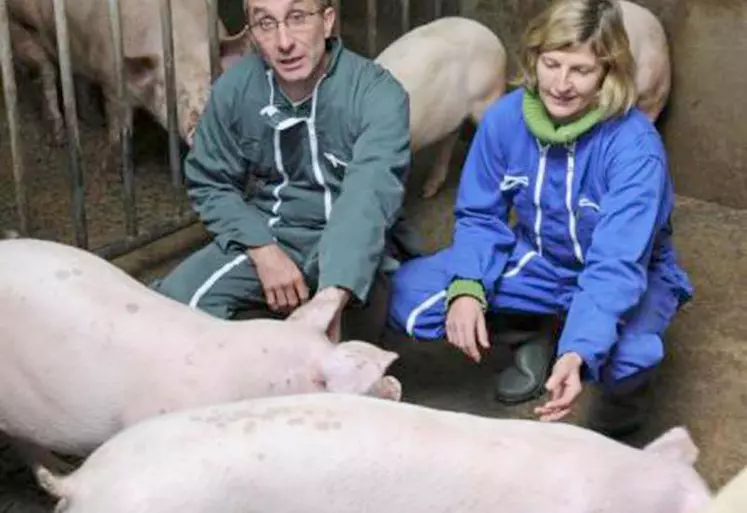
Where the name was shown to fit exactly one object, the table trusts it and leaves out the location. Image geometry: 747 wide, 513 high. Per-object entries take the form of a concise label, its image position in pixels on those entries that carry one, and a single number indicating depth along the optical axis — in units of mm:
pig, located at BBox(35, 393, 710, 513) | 1584
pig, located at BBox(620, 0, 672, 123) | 3684
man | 2566
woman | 2332
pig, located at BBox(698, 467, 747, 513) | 1159
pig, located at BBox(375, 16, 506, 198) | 3688
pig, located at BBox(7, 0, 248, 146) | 3641
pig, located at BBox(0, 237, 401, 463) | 1999
